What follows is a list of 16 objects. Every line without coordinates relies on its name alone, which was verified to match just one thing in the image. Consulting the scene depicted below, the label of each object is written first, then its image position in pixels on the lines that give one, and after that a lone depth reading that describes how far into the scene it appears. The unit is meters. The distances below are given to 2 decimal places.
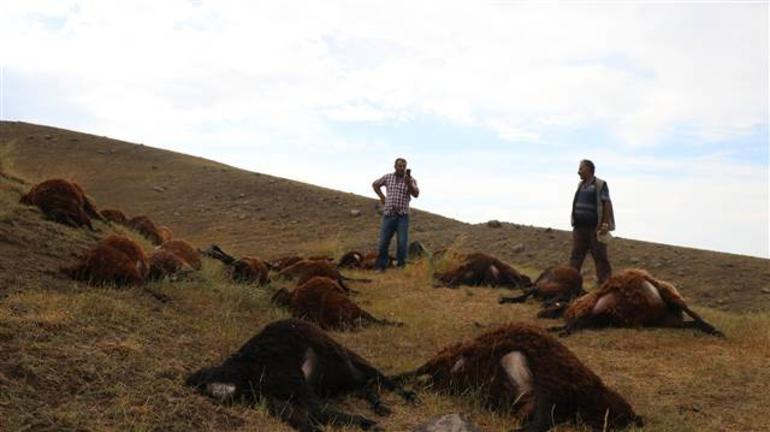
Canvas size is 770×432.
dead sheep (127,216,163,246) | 11.91
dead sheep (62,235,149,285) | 6.44
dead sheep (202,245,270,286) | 9.03
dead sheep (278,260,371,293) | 9.44
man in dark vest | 9.95
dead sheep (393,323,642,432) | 4.24
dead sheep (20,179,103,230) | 9.20
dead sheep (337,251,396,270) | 13.28
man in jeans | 12.28
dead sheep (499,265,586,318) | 9.34
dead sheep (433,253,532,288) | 11.02
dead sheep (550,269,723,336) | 7.34
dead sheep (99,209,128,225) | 11.66
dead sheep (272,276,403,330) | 6.84
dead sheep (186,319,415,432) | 4.00
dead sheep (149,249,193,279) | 7.61
